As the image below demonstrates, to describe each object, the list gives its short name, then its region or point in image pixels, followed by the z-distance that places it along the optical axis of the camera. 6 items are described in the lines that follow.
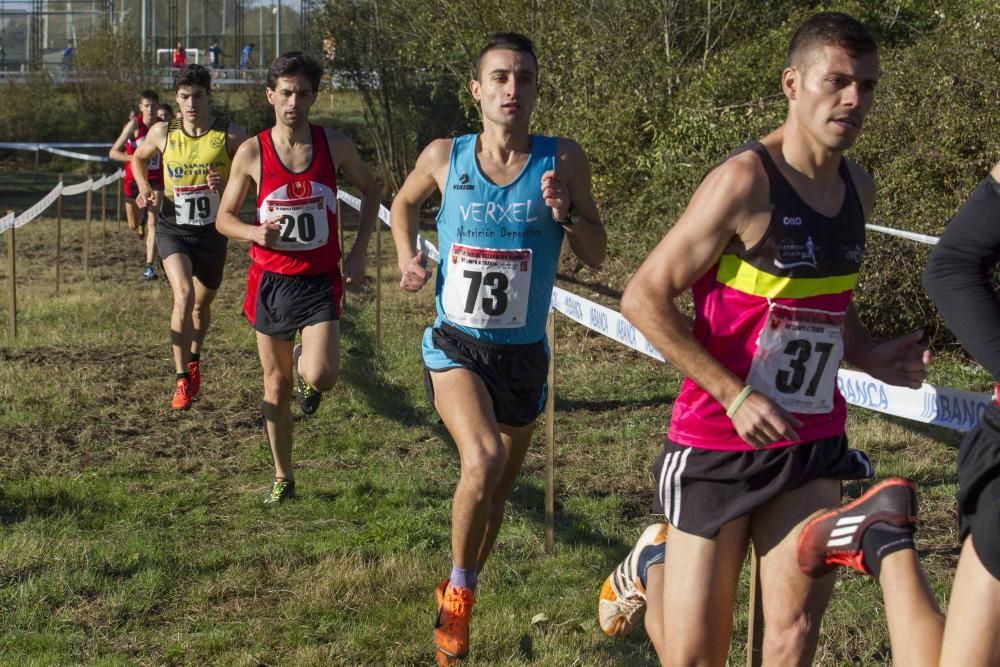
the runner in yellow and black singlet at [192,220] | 8.45
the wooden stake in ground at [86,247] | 15.07
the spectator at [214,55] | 47.12
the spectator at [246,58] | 46.12
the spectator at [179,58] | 40.34
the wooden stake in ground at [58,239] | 13.21
